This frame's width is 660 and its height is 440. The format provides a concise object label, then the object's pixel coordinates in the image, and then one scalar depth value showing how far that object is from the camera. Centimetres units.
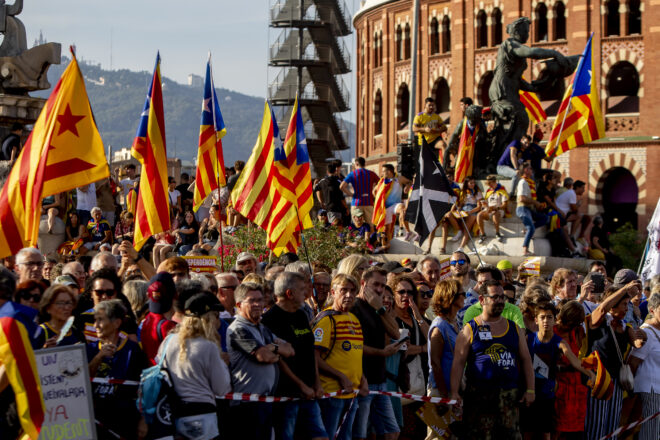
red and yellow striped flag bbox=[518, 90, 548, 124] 2684
